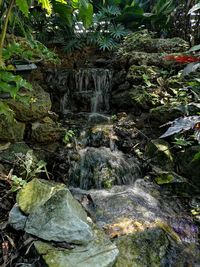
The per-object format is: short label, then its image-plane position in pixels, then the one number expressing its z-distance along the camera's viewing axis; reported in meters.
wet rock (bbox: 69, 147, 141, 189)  2.49
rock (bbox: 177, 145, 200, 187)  2.44
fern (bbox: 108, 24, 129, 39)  4.65
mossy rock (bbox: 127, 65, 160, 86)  3.46
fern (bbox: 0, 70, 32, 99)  1.61
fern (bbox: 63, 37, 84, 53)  4.46
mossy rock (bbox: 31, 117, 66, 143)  2.54
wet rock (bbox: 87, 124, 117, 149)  2.92
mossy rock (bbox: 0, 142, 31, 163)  2.19
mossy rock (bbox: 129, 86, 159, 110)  3.14
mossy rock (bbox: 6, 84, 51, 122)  2.45
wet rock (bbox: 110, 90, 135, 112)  3.57
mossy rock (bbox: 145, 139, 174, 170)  2.62
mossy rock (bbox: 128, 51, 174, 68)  3.67
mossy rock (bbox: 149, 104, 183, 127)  2.81
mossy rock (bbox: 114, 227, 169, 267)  1.57
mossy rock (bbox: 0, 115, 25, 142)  2.34
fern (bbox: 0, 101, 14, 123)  1.66
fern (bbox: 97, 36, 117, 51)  4.46
